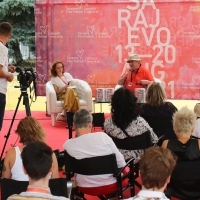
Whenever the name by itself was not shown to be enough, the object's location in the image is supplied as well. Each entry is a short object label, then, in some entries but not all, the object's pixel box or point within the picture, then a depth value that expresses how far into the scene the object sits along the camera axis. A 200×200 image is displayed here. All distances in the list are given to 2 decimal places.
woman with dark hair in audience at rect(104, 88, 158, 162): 4.93
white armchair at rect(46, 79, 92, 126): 9.16
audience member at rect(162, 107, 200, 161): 4.29
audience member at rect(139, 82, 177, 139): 5.63
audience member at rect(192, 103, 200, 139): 5.25
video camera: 6.55
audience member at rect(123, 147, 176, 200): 2.67
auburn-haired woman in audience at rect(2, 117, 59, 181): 3.90
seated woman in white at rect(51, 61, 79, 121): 9.08
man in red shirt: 8.67
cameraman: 5.93
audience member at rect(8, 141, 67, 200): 2.63
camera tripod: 6.55
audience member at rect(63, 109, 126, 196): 4.23
